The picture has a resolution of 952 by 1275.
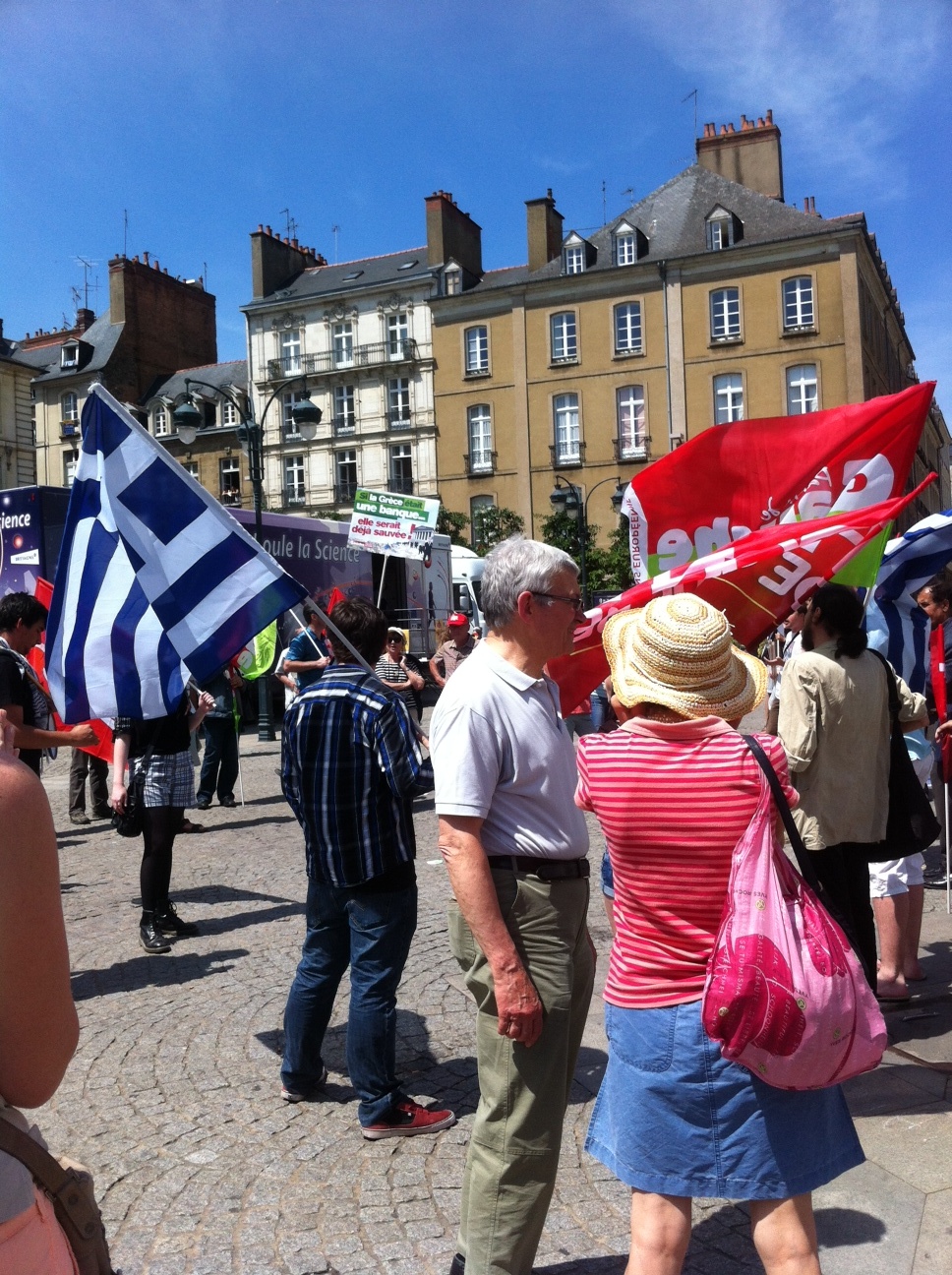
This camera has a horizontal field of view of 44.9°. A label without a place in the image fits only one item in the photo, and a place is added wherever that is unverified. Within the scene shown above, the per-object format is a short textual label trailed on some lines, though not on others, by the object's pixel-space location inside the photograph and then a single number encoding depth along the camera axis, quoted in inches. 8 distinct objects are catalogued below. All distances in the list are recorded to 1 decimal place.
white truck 1036.5
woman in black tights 246.4
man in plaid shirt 148.3
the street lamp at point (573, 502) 986.1
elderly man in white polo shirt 104.0
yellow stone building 1601.9
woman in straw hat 90.3
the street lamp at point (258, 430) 708.7
